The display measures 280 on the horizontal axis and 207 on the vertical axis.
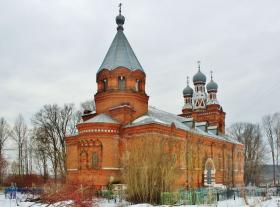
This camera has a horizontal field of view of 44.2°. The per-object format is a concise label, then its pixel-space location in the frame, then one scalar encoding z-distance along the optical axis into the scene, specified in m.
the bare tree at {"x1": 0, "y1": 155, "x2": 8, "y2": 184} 31.65
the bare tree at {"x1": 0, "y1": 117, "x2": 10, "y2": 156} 41.72
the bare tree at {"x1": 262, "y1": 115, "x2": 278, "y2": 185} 43.88
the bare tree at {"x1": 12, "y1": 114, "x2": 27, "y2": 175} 44.16
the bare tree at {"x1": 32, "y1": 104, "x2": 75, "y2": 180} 37.09
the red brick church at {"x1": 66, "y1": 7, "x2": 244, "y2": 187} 26.45
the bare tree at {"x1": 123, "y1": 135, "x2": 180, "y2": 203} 16.52
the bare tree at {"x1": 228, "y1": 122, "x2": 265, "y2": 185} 47.12
